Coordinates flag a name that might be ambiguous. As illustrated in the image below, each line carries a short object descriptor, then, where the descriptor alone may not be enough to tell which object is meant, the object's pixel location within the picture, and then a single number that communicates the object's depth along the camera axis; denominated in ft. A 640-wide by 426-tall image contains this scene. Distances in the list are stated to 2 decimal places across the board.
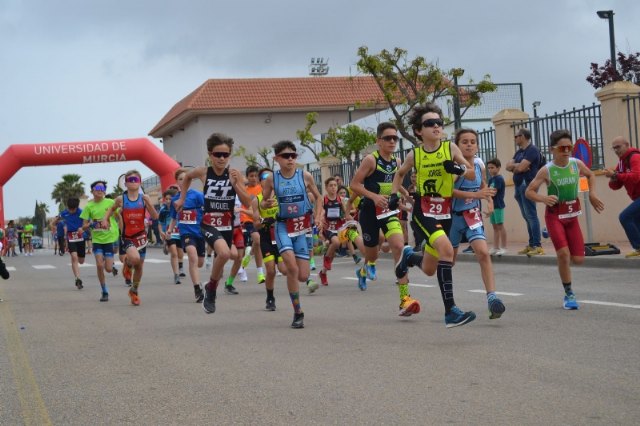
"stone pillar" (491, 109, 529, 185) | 83.51
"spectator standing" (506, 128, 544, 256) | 63.82
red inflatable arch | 133.49
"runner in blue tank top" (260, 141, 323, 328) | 36.04
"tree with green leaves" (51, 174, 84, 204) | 379.76
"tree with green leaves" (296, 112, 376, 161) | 132.87
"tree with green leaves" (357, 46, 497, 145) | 104.47
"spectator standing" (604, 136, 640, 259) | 53.01
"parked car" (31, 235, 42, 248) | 290.97
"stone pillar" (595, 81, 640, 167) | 68.23
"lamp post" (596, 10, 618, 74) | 91.81
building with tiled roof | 222.69
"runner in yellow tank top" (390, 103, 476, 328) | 31.94
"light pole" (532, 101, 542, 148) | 78.95
